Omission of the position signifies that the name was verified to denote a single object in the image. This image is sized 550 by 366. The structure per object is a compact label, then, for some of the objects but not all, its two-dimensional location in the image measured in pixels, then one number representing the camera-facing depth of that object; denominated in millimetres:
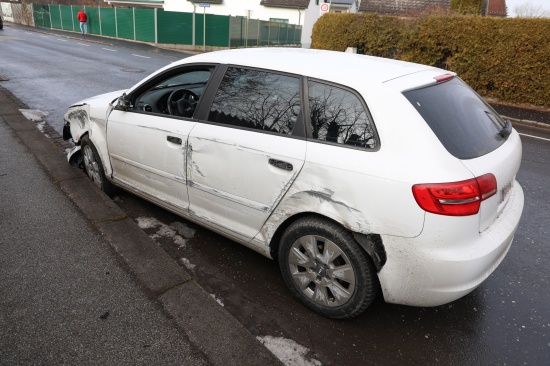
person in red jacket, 33406
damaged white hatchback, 2398
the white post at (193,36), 27625
